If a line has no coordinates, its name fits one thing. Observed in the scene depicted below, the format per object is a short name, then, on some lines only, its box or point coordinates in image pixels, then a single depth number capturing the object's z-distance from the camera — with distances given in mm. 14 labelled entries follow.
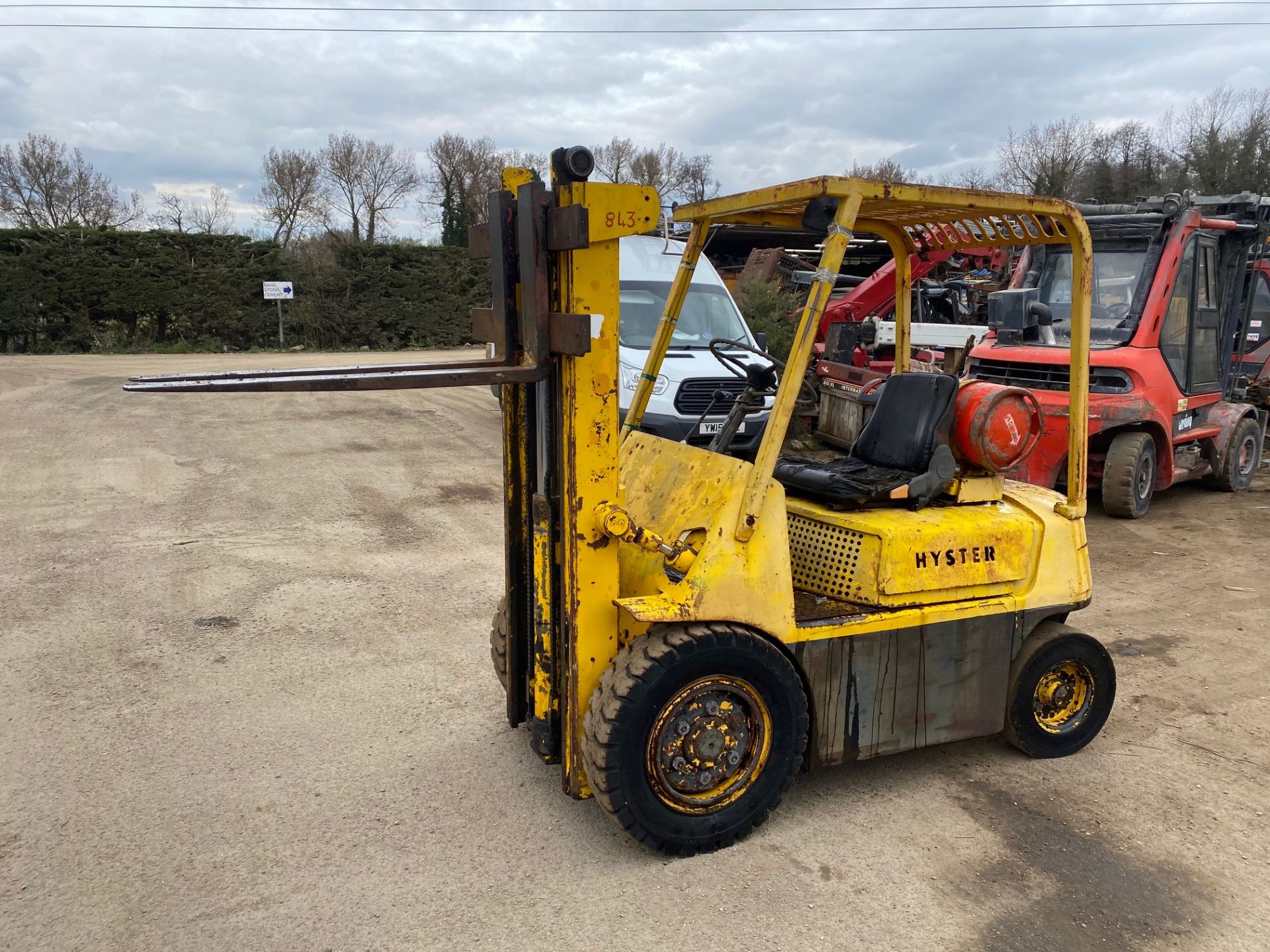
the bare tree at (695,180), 38016
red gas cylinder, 3906
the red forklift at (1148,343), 8531
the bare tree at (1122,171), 34531
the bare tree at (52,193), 32500
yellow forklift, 3225
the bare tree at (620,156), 40719
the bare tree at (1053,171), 34875
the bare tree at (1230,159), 30969
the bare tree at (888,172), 37875
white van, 8438
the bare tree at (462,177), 34756
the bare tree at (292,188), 35219
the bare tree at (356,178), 36531
